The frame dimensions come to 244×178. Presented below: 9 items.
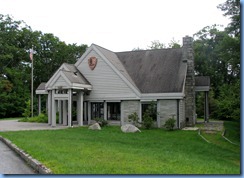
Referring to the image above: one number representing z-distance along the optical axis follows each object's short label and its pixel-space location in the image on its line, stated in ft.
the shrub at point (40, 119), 98.00
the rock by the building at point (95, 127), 68.06
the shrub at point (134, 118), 74.25
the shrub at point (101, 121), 77.30
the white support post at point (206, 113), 89.66
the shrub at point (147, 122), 71.97
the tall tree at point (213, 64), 63.91
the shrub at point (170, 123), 69.00
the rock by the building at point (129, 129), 62.59
